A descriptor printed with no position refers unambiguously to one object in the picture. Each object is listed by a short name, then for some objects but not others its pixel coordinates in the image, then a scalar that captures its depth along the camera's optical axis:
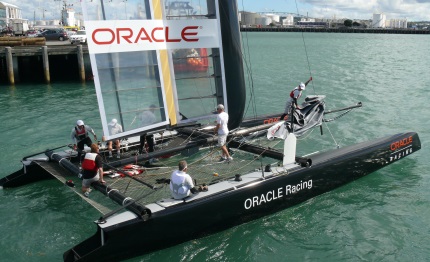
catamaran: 6.84
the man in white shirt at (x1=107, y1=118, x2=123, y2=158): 8.23
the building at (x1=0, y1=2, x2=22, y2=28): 87.93
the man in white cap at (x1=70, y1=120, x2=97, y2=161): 9.17
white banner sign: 7.60
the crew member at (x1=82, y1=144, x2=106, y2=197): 7.52
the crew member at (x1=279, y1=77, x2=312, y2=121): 10.93
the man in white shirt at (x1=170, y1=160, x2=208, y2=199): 6.98
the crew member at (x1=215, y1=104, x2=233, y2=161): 9.09
